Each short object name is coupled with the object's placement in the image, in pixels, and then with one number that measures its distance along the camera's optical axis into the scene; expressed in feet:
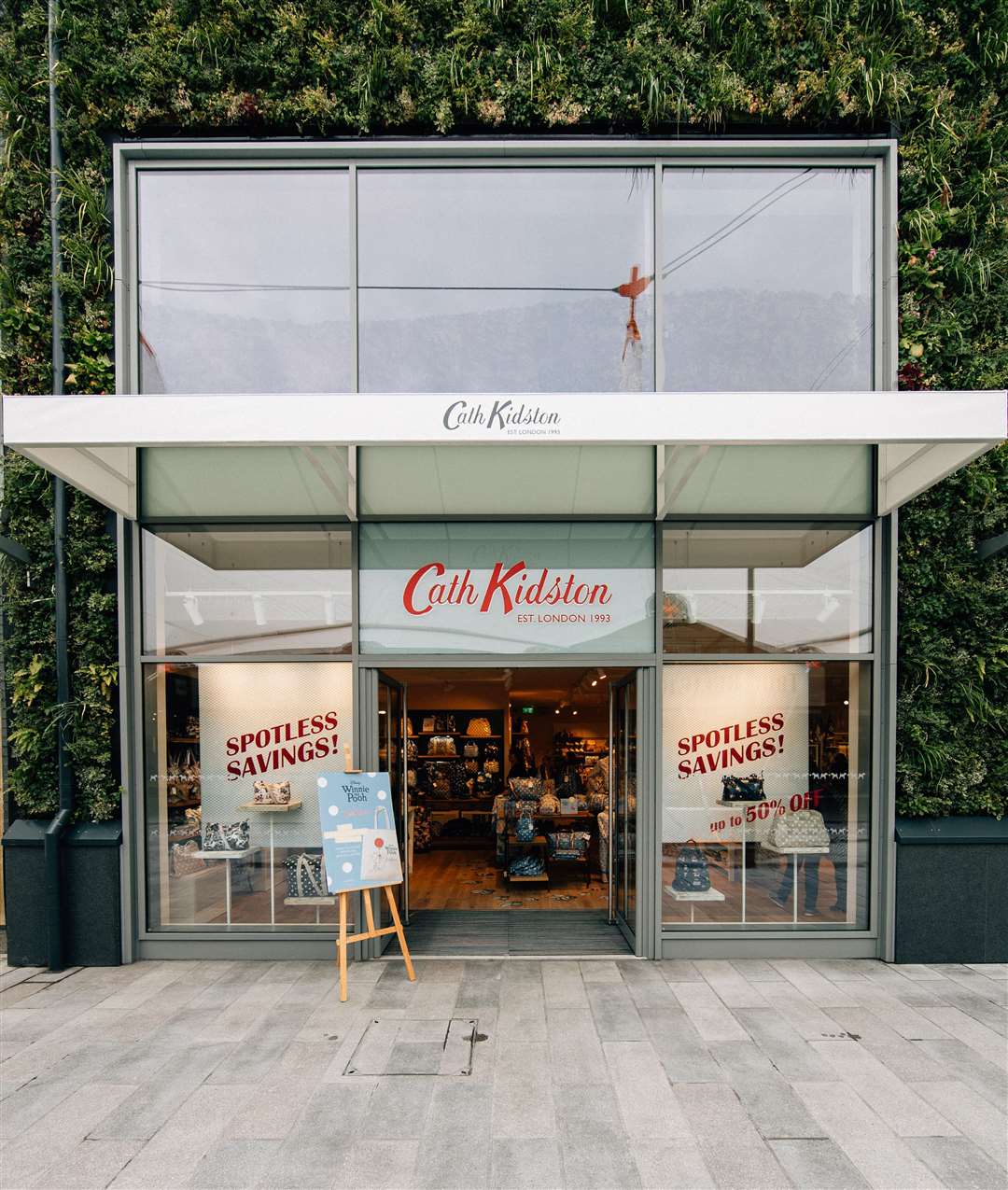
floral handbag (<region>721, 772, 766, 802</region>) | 19.98
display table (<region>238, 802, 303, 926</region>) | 19.92
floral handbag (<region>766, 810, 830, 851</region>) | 19.74
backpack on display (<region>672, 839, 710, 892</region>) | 19.66
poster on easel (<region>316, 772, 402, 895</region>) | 17.51
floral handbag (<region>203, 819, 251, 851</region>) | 19.83
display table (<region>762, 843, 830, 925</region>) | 19.60
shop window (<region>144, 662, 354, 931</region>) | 19.56
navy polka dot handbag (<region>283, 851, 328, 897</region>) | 19.60
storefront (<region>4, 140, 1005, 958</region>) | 19.34
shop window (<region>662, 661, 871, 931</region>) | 19.52
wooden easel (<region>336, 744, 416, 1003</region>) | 16.48
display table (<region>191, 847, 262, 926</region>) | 19.66
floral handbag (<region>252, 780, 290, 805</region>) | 19.94
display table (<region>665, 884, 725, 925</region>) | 19.53
